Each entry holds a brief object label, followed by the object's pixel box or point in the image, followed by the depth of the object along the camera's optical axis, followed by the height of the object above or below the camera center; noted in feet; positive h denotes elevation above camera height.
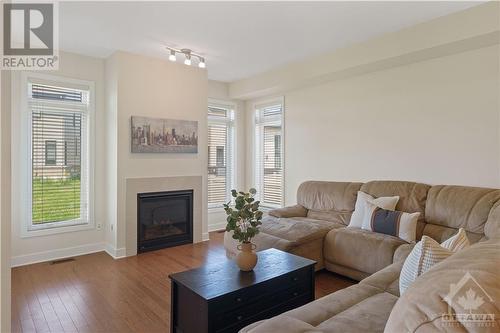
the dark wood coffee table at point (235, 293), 6.17 -2.91
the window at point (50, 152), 13.02 +0.48
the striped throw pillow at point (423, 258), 4.88 -1.56
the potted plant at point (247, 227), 7.26 -1.49
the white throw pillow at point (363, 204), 11.25 -1.55
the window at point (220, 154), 18.70 +0.61
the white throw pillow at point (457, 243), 5.53 -1.49
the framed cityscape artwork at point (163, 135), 13.75 +1.35
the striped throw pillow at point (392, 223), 10.07 -2.05
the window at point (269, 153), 18.08 +0.61
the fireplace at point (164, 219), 14.12 -2.77
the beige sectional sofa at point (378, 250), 3.01 -2.26
